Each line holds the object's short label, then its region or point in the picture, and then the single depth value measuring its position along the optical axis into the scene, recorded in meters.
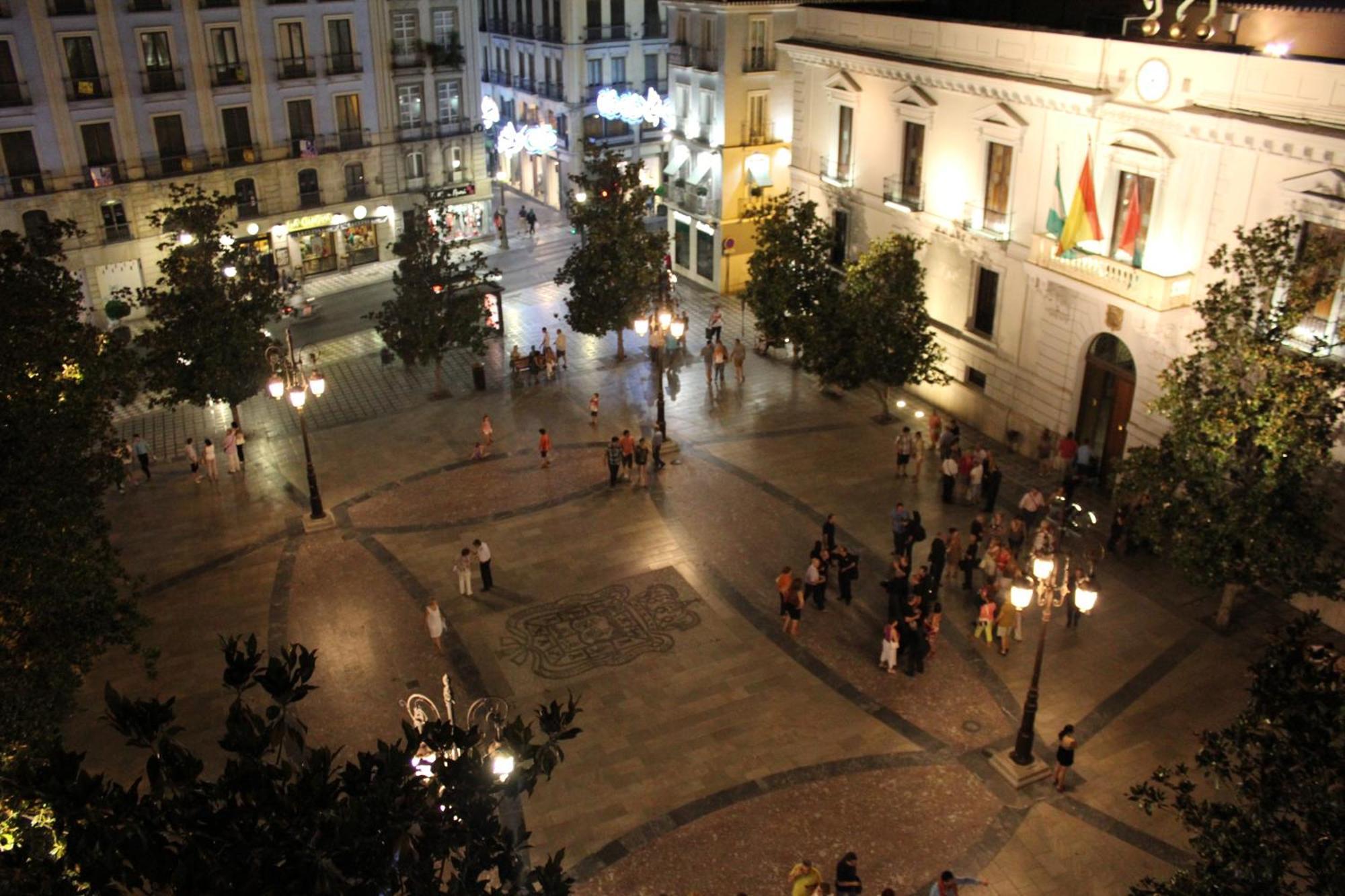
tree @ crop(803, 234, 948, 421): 29.47
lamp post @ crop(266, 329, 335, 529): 25.38
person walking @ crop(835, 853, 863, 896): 15.09
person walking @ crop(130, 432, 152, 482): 29.06
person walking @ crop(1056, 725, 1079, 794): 17.78
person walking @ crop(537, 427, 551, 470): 28.70
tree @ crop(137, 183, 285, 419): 28.64
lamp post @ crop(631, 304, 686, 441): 29.45
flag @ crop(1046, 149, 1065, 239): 25.92
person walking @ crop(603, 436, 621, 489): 27.67
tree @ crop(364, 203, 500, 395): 33.06
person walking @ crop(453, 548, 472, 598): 23.14
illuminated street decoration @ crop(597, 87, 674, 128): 41.59
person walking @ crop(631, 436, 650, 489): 27.75
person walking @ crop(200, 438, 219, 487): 28.47
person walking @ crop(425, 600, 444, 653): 21.39
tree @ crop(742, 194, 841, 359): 32.66
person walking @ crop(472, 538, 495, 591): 23.39
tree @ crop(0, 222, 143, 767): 13.60
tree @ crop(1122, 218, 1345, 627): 19.27
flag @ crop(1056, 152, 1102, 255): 24.59
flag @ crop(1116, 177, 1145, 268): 24.33
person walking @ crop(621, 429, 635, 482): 27.78
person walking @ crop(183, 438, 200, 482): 28.95
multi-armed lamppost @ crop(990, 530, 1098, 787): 16.53
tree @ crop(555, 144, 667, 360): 34.88
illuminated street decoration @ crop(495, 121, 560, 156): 47.56
